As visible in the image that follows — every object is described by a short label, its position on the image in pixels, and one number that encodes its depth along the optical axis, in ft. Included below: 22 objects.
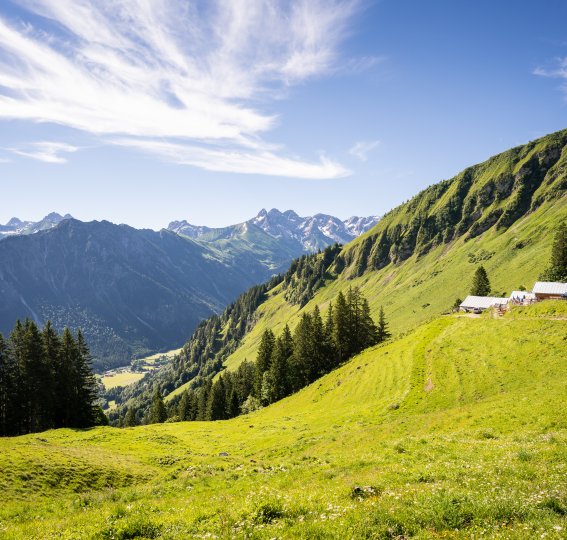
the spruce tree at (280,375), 307.17
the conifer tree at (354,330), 306.55
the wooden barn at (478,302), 333.54
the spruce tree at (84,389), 243.19
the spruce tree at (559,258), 342.23
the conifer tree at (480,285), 382.01
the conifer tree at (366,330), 310.24
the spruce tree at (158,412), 390.21
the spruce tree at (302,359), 305.73
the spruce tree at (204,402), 378.32
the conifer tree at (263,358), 338.75
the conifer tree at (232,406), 364.99
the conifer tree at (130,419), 430.90
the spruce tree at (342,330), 301.84
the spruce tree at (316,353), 305.73
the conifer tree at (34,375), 220.84
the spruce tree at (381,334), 324.13
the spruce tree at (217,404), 367.04
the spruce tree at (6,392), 219.41
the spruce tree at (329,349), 307.99
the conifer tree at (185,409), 414.80
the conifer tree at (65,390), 235.20
